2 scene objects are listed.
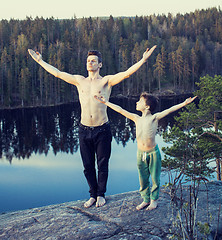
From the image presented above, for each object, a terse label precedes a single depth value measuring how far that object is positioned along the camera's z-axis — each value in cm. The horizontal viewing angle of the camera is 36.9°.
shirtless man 564
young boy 524
